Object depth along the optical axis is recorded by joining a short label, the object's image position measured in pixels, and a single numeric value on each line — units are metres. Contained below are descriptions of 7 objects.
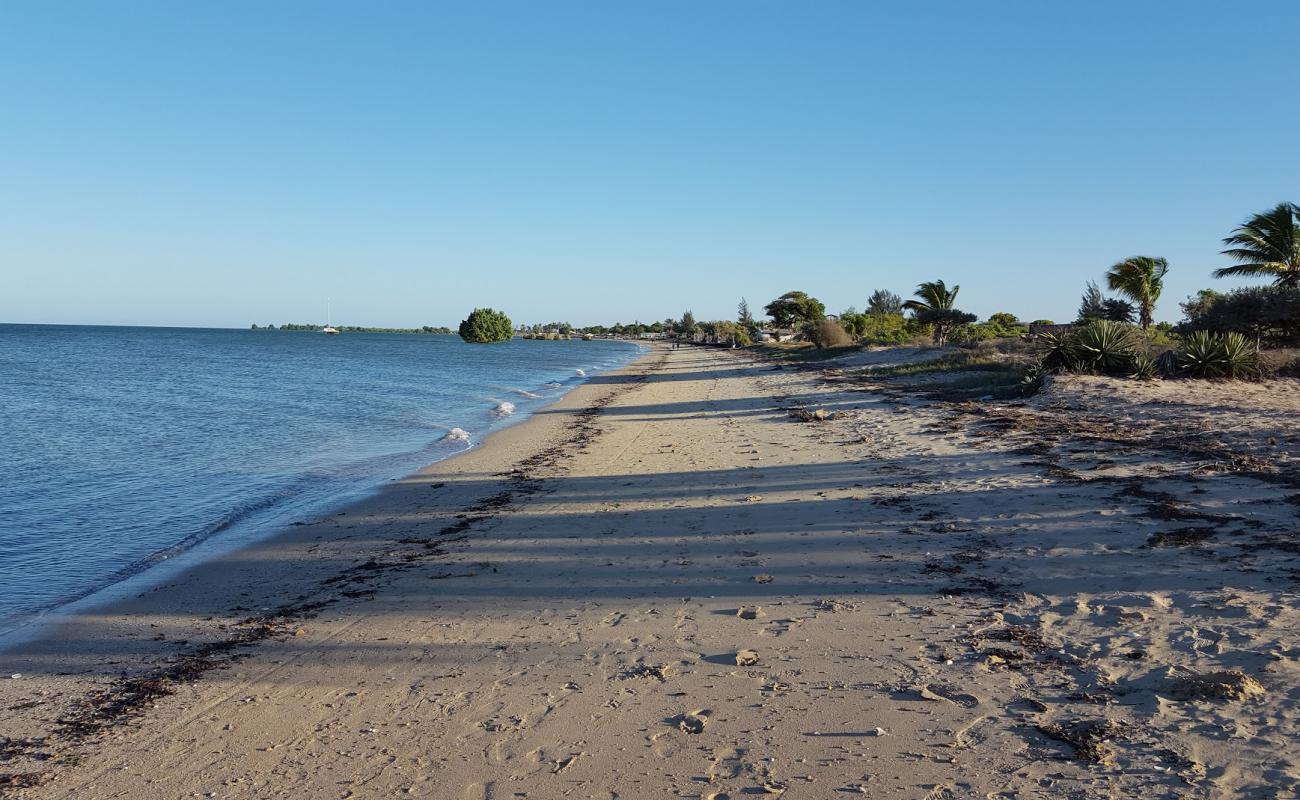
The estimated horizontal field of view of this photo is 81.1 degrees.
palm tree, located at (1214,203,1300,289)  26.20
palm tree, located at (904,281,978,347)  41.04
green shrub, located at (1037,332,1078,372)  19.20
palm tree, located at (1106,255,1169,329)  33.19
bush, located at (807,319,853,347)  54.03
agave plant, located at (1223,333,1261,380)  17.59
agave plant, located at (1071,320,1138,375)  18.55
